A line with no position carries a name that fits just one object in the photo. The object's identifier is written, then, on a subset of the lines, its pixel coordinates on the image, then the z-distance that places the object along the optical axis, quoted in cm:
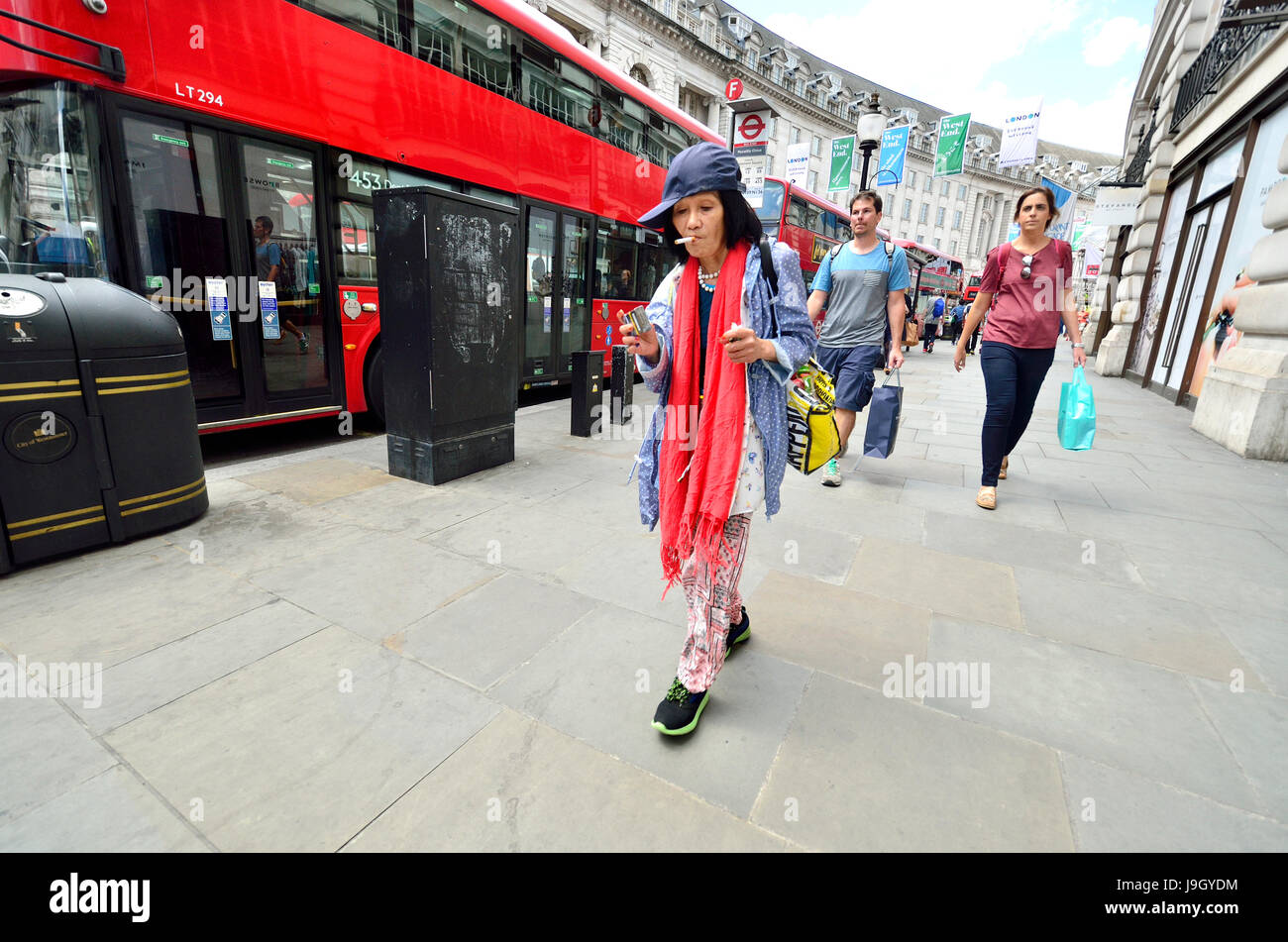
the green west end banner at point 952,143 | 1784
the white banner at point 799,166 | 2056
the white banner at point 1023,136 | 1709
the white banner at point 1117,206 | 1346
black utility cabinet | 439
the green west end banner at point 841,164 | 1948
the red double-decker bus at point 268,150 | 404
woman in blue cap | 184
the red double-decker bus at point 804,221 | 1551
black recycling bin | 295
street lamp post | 1165
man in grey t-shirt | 448
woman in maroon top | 416
